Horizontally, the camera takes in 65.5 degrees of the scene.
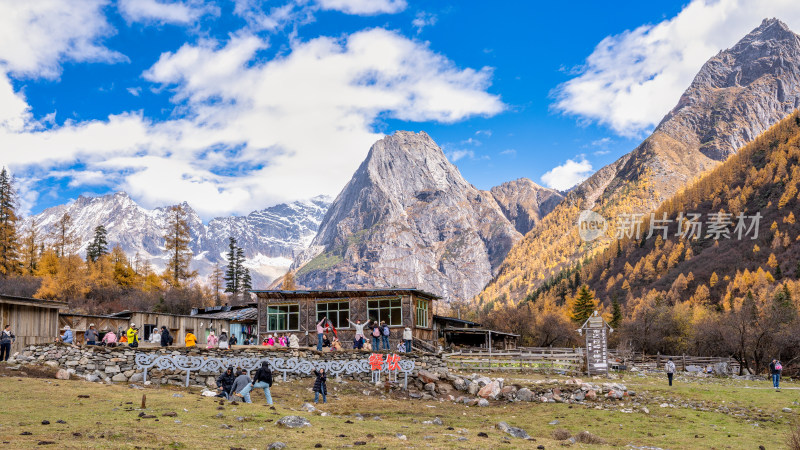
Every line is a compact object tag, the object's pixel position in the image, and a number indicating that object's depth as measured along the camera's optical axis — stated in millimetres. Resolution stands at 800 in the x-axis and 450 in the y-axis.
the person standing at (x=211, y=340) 33656
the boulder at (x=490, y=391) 29578
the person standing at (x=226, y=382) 22688
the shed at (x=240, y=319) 56531
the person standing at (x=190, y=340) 32431
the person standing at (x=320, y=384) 25108
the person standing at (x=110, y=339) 32050
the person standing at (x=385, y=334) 36250
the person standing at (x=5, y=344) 27516
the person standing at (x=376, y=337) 35562
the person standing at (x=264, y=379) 22062
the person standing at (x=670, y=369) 34750
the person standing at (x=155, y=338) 40156
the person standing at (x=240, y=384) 21922
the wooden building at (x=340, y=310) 46188
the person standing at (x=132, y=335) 31684
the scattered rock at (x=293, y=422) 16766
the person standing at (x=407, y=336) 38338
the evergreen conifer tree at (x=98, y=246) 102112
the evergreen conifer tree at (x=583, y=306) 114481
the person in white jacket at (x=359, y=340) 36531
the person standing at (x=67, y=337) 31109
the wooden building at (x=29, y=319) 30547
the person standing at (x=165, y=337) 32428
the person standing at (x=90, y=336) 31797
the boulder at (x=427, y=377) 31188
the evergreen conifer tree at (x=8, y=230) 84125
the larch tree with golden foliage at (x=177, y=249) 96125
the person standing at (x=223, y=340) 32375
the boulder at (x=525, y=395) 29594
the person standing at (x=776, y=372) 37000
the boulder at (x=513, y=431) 18844
